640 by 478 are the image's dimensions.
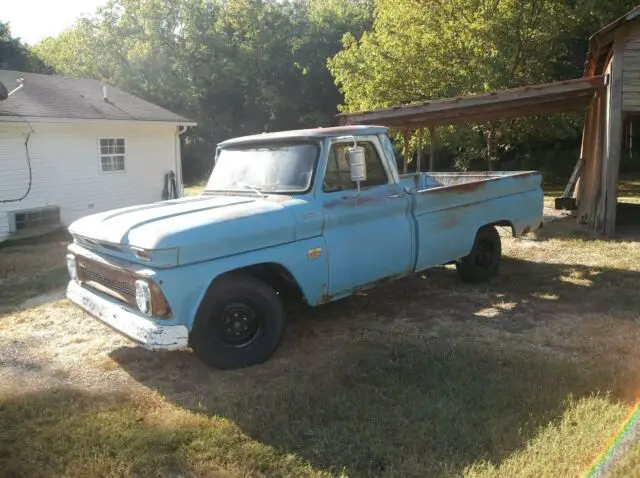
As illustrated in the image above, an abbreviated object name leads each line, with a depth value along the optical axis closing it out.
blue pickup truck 4.13
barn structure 9.53
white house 13.12
